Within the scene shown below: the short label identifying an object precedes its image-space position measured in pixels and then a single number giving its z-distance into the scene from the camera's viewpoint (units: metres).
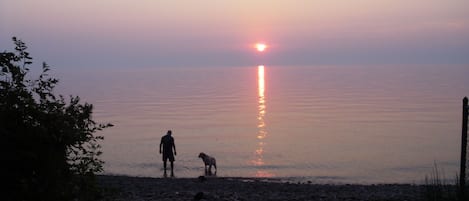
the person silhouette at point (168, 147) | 22.73
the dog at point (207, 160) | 23.59
